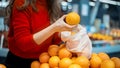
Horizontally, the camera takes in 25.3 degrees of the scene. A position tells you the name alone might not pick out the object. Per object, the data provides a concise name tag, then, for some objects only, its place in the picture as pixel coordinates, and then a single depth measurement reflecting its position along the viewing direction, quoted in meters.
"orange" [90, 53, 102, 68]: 1.56
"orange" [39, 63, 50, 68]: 1.57
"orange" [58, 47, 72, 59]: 1.58
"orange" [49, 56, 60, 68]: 1.55
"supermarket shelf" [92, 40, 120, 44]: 5.25
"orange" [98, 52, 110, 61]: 1.66
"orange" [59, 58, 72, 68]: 1.50
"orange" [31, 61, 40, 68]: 1.66
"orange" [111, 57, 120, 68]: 1.55
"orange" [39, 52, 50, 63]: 1.63
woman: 1.64
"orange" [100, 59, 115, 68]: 1.46
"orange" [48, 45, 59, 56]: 1.64
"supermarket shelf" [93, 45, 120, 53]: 4.37
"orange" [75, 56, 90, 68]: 1.50
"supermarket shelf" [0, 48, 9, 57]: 3.33
